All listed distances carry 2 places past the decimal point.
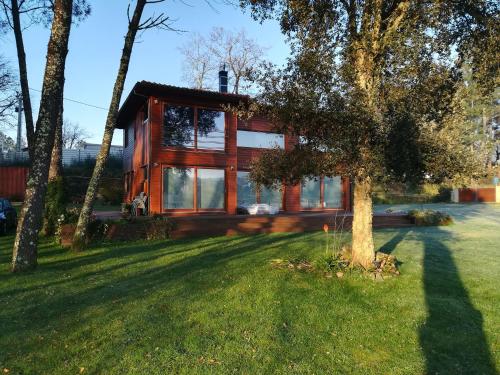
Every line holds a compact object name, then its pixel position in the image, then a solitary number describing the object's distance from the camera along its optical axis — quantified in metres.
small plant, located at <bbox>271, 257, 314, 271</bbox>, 7.68
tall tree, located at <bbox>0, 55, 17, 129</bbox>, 25.88
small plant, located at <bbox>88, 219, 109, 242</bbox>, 11.38
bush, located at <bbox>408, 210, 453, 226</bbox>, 16.88
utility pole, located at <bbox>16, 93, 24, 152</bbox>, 36.08
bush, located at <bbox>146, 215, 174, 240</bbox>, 12.20
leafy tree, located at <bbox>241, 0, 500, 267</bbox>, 6.24
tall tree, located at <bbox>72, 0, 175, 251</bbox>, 9.81
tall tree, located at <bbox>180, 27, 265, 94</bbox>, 38.25
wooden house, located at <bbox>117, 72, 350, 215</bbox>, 15.62
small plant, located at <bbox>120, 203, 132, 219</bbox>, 16.57
